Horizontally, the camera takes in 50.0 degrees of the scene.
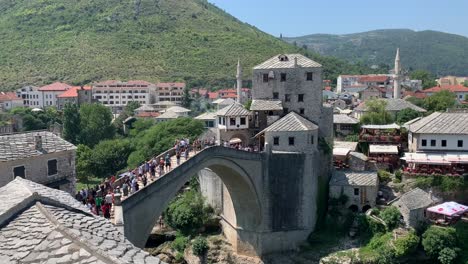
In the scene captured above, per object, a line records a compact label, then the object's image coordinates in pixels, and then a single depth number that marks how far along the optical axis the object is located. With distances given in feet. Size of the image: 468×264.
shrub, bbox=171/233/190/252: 145.28
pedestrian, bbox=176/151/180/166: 111.25
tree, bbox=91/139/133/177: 217.72
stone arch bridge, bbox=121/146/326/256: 136.56
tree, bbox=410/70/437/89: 510.74
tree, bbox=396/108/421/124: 199.00
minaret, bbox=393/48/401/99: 274.57
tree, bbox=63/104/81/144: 270.05
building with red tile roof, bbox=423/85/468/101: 399.03
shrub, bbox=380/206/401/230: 129.18
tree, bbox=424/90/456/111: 237.25
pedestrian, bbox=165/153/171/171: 109.54
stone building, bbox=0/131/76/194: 90.63
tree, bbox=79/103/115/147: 275.39
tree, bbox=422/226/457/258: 122.42
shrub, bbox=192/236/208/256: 138.31
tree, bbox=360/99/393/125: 197.47
